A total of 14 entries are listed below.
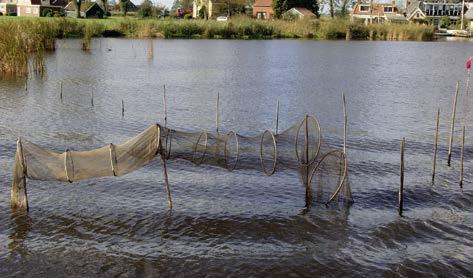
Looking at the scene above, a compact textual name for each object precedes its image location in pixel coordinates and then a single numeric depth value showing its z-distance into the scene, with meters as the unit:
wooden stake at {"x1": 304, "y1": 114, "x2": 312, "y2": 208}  12.00
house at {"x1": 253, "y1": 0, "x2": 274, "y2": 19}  102.69
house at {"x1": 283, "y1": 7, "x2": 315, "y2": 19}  90.31
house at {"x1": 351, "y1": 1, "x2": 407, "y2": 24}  112.11
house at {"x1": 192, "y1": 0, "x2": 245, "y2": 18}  100.38
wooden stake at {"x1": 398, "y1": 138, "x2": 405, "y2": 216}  11.12
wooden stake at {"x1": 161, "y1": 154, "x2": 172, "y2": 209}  11.61
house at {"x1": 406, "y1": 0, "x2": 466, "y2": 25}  118.69
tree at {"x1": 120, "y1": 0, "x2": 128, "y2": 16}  109.59
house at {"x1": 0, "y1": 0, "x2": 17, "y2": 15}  102.44
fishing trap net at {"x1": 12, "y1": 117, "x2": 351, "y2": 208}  11.09
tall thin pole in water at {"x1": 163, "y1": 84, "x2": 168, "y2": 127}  20.33
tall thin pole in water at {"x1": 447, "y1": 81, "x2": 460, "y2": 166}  15.30
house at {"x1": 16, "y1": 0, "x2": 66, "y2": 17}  97.00
